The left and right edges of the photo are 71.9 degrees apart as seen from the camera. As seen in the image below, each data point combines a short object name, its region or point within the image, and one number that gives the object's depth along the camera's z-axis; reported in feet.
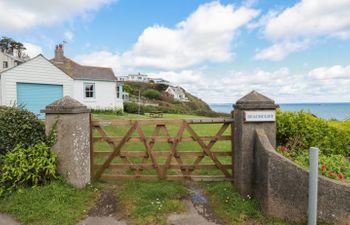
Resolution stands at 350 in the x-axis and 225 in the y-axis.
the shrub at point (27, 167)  14.26
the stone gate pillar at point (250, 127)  14.32
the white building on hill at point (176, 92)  241.88
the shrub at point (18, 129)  15.14
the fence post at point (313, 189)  8.87
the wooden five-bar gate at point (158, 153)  16.21
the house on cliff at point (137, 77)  308.36
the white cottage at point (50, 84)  49.83
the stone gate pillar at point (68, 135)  15.28
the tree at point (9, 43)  140.82
